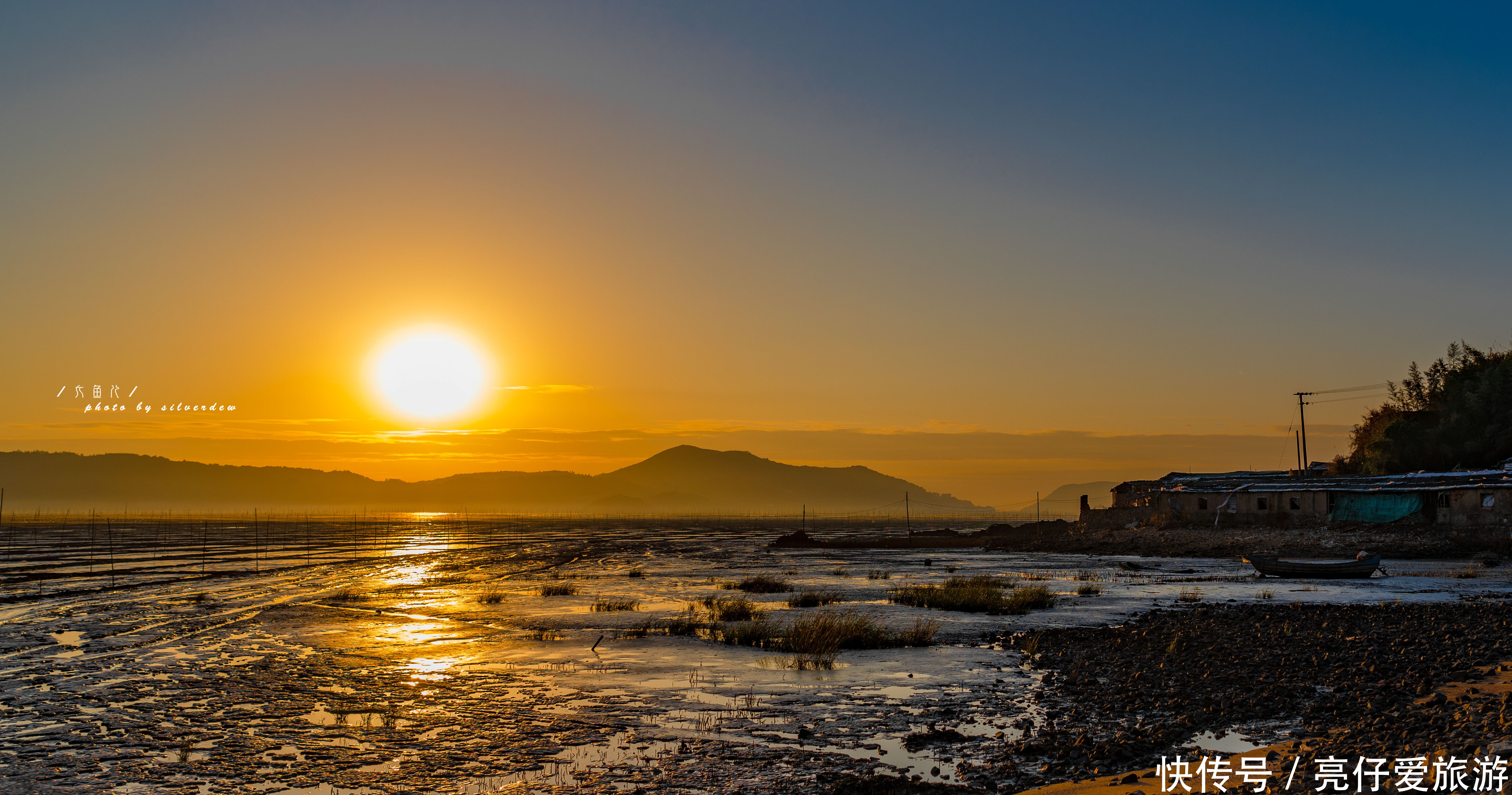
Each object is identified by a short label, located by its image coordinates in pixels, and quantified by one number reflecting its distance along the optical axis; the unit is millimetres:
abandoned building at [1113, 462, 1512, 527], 63344
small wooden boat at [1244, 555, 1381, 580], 44844
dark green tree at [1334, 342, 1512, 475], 83562
